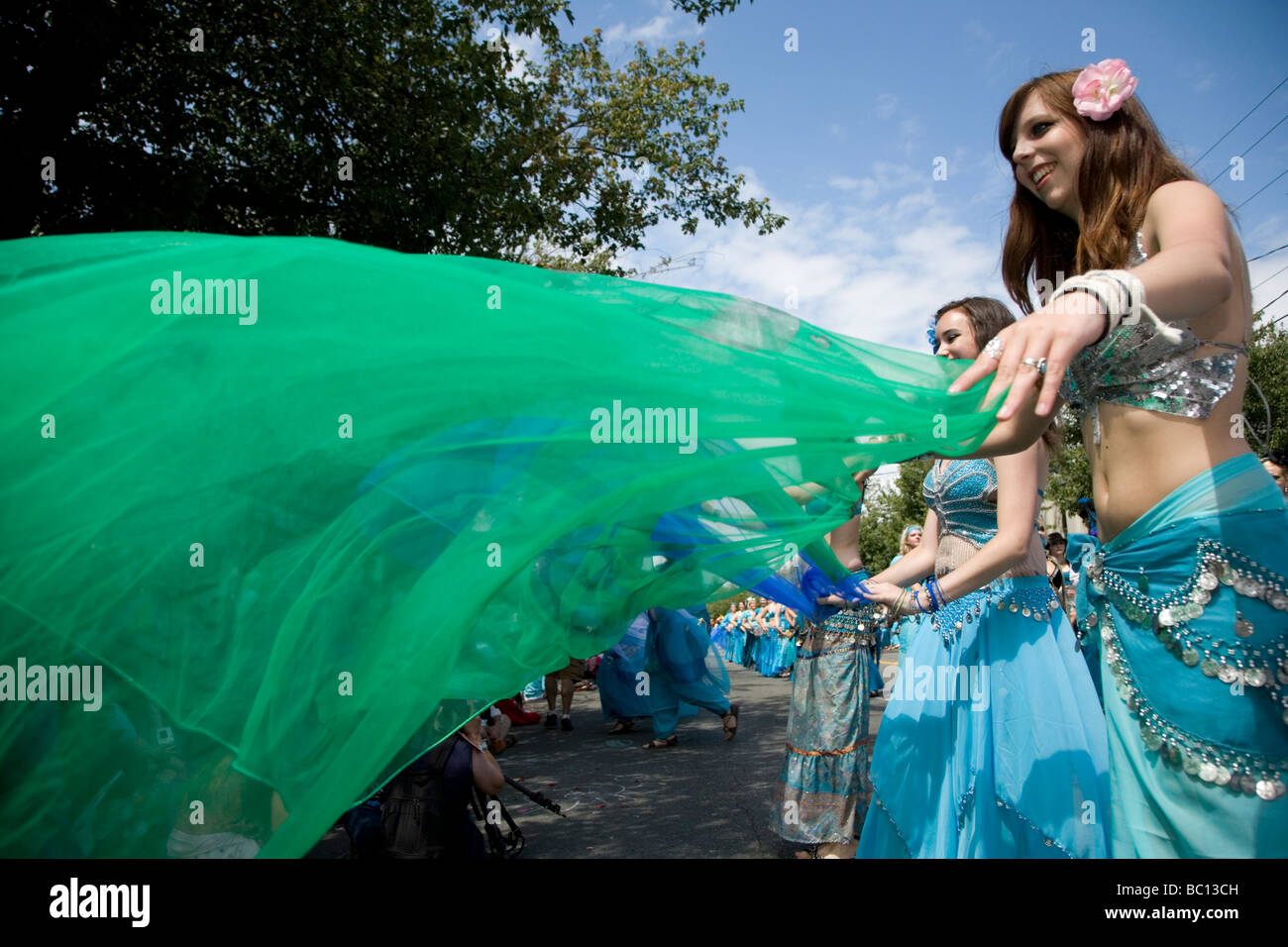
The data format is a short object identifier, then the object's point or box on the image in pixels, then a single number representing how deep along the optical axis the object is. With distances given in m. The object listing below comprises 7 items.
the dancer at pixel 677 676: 8.55
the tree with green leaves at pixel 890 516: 37.09
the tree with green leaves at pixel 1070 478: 21.12
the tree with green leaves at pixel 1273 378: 17.44
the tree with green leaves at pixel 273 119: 4.62
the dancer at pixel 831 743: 4.19
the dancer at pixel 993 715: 2.55
